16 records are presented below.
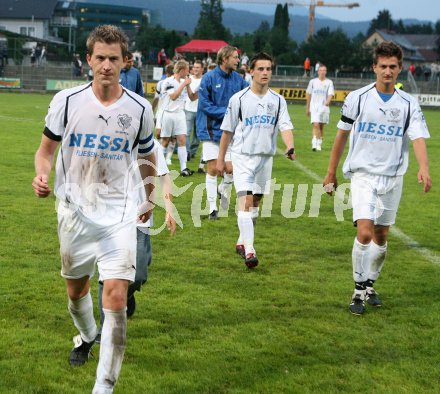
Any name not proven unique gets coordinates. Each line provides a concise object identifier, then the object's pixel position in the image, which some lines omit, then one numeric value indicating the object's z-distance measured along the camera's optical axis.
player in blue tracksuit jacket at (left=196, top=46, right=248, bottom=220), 10.75
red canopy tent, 68.19
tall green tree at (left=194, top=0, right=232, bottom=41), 98.69
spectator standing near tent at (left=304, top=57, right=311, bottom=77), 51.22
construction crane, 160.88
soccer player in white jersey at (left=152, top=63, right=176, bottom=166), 16.56
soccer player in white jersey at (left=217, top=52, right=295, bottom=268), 9.05
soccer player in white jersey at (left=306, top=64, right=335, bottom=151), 21.78
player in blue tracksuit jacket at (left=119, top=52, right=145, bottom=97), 12.41
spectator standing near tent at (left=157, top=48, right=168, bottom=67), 51.90
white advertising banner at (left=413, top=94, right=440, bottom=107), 45.38
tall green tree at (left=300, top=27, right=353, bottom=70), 74.69
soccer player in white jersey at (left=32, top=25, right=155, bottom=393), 5.04
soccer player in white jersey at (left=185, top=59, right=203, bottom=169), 17.97
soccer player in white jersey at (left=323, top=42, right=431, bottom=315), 7.21
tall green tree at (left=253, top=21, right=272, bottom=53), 79.38
